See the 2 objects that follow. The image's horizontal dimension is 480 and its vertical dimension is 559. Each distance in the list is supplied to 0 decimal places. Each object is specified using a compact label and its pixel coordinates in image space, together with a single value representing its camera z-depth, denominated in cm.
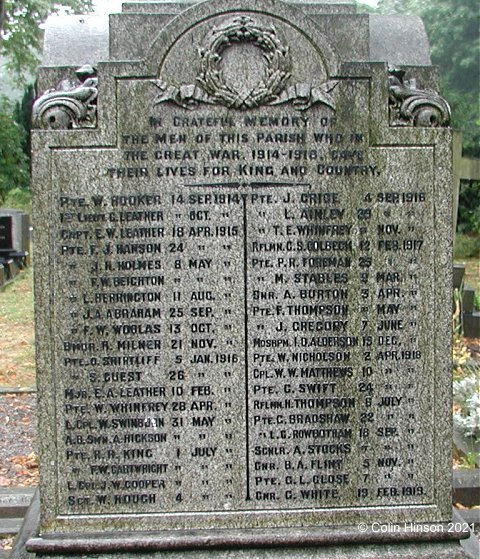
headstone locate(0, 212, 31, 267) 1695
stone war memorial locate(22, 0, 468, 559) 385
